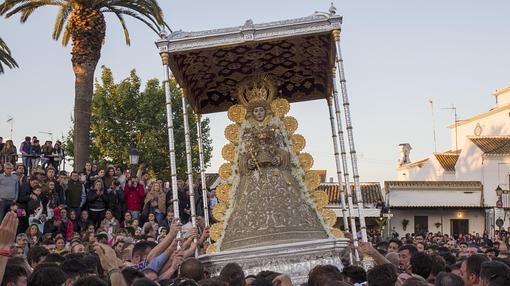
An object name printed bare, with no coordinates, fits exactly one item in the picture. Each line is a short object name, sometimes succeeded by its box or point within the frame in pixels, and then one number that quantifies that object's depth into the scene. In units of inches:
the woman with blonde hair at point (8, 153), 788.6
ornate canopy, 450.0
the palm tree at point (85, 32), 835.4
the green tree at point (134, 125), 1689.2
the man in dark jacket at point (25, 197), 602.9
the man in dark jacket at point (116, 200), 687.7
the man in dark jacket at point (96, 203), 667.4
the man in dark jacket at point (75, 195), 654.5
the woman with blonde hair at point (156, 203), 700.0
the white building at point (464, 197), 1916.8
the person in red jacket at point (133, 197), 711.1
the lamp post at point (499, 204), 1468.1
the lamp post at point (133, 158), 873.5
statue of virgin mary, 478.0
